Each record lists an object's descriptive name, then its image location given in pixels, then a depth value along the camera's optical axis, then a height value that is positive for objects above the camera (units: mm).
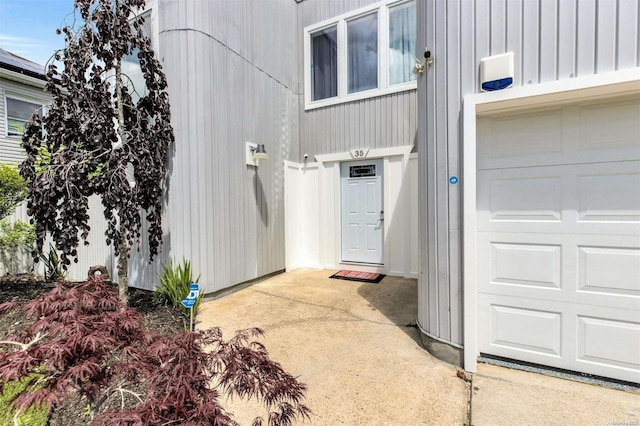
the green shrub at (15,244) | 5344 -614
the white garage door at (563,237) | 2168 -276
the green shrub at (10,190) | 4688 +340
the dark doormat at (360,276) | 5312 -1318
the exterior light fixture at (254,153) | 5023 +908
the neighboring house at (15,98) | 7242 +2883
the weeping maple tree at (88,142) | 3109 +769
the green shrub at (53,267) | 5461 -1064
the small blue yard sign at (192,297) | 2163 -663
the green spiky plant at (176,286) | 3893 -1036
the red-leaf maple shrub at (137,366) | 1112 -697
